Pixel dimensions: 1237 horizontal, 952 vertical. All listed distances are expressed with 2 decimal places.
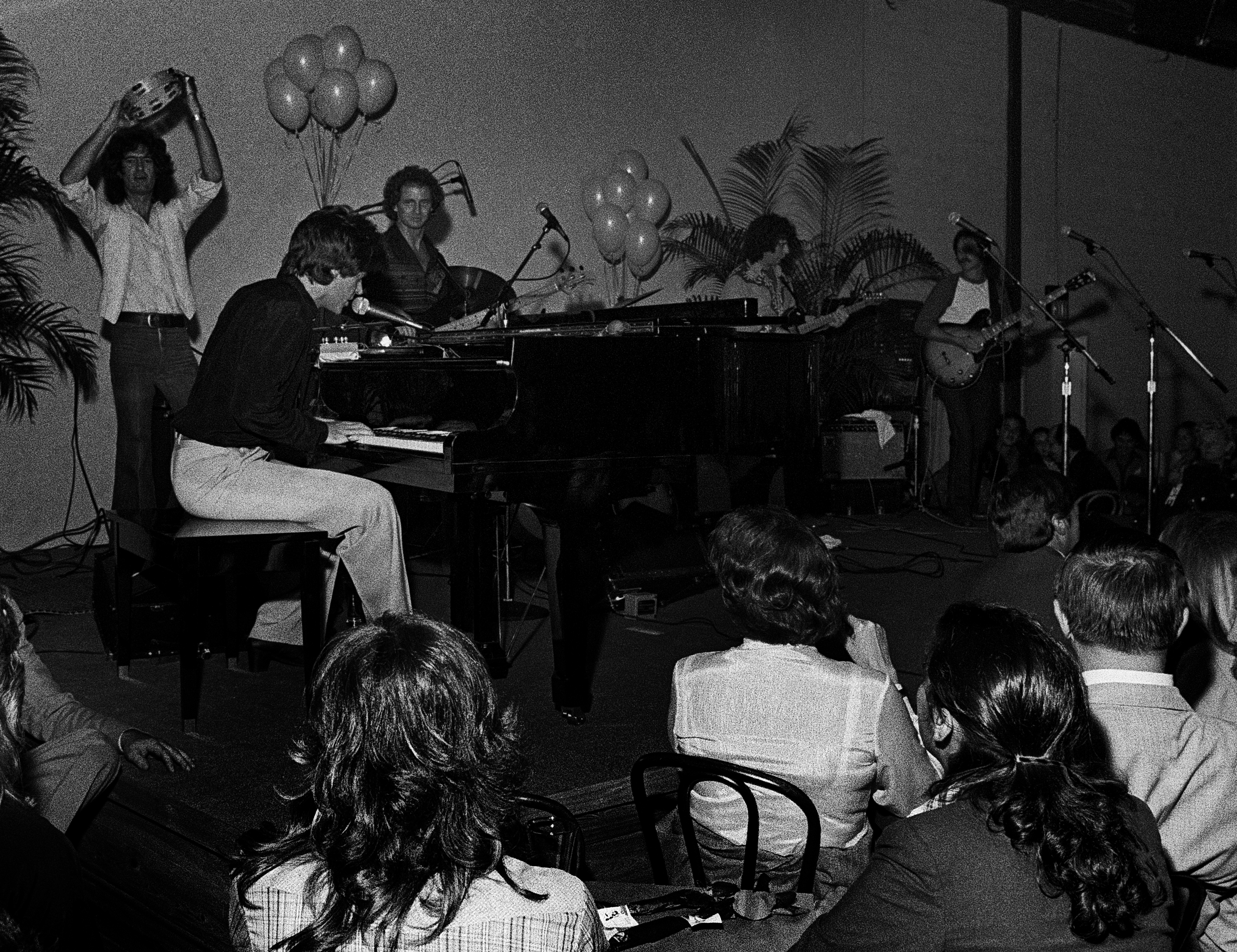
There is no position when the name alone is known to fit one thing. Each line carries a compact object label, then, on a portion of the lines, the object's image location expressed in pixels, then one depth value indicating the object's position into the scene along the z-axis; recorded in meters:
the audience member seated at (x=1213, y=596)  2.37
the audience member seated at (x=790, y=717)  2.10
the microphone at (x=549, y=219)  4.49
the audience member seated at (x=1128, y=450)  9.46
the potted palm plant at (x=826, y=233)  8.91
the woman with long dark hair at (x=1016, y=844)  1.38
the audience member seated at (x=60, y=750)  2.23
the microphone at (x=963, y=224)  6.29
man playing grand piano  3.54
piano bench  3.30
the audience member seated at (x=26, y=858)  1.61
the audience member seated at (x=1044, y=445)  8.29
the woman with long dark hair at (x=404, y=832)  1.37
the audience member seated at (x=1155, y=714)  1.90
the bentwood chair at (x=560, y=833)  1.86
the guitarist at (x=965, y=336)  8.15
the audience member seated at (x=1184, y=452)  7.64
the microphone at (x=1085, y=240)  5.97
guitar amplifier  8.75
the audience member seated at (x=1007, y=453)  8.49
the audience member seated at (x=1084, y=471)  7.71
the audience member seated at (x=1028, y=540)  3.15
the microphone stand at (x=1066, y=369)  6.54
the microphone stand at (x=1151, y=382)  5.99
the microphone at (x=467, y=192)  6.36
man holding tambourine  5.57
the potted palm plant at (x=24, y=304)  5.66
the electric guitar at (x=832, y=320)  7.94
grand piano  3.44
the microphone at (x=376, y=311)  3.95
